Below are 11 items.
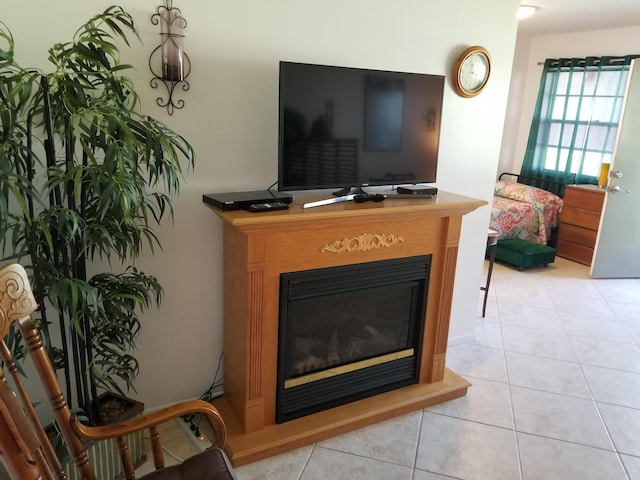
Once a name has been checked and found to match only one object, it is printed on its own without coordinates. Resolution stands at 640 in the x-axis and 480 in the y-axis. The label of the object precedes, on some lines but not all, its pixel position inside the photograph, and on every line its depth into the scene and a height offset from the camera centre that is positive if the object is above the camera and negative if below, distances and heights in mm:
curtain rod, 4844 +829
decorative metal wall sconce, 1755 +258
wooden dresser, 4707 -846
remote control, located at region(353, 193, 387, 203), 2084 -302
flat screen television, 1884 +3
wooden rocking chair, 948 -714
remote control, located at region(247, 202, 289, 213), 1772 -311
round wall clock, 2439 +321
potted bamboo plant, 1261 -197
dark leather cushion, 1297 -954
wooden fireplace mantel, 1839 -607
